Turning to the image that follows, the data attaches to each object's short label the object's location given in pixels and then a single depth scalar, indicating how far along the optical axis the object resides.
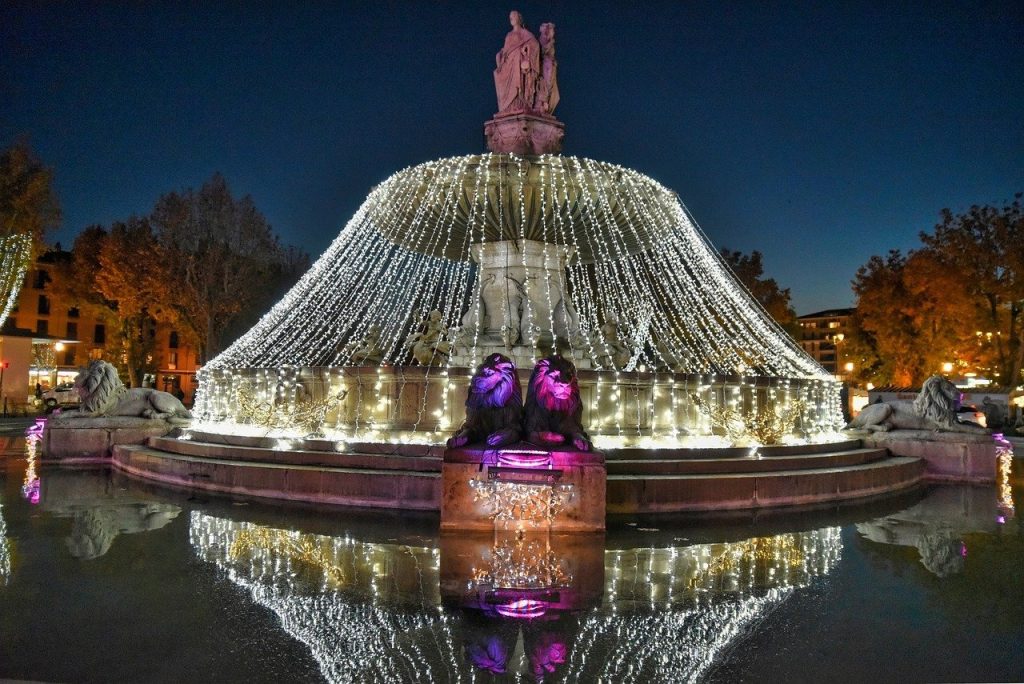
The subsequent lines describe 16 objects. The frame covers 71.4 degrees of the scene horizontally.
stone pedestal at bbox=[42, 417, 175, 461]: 12.72
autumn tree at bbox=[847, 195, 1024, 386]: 32.62
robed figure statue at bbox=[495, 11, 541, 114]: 15.44
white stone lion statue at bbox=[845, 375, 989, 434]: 12.75
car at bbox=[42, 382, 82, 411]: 33.34
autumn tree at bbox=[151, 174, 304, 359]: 32.31
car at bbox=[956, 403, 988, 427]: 20.21
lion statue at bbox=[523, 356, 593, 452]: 7.67
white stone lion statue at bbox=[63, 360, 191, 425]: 13.18
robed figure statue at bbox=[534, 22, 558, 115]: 15.70
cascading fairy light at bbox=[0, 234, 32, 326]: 24.77
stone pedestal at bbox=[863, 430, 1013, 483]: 12.27
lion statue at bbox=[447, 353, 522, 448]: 7.70
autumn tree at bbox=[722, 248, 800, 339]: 41.81
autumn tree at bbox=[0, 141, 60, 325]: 23.92
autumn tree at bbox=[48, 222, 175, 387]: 34.62
